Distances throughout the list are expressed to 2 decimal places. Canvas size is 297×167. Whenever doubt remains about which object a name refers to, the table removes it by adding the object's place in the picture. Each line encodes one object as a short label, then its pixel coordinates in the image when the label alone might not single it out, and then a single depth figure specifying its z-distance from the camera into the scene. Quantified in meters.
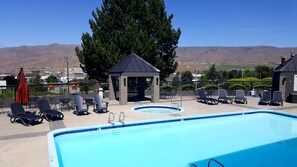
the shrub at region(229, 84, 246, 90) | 24.50
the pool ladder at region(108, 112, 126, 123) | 11.57
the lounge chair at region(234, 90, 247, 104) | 17.89
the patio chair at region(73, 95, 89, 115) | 13.10
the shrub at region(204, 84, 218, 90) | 24.10
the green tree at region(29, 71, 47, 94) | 15.61
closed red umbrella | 12.41
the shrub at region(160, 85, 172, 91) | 23.55
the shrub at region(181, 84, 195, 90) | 25.06
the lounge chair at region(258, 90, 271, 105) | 17.34
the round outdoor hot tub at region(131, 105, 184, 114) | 15.06
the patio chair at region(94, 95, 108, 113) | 13.67
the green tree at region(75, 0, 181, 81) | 21.36
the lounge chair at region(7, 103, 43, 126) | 10.90
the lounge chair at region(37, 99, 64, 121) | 11.77
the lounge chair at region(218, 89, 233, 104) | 18.05
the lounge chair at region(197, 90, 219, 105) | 17.57
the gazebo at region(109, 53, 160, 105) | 16.86
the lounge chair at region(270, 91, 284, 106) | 17.03
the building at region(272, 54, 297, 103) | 18.94
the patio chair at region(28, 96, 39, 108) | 14.12
